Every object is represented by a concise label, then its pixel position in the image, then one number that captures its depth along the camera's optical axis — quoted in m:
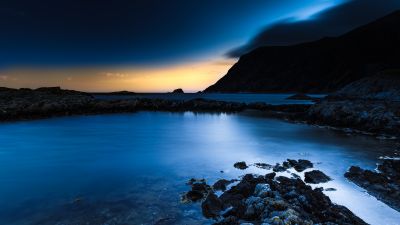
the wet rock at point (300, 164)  12.02
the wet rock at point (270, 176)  10.32
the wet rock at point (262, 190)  7.70
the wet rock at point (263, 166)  12.54
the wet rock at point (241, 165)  12.55
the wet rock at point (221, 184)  9.56
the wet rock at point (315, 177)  10.22
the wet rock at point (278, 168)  11.86
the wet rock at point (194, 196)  8.62
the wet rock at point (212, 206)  7.42
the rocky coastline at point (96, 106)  38.22
